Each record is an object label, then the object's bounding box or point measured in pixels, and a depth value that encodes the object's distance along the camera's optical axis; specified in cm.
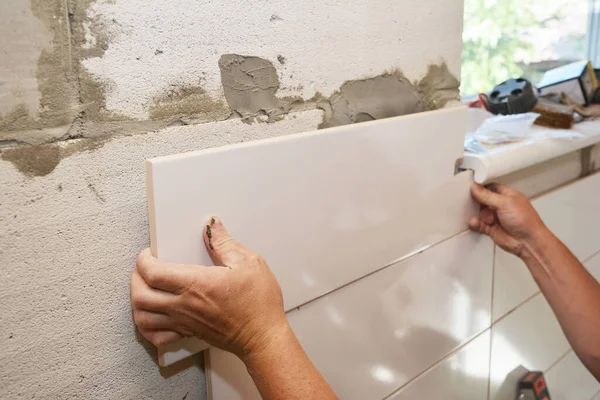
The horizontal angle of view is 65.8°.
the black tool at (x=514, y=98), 124
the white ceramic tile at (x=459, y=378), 94
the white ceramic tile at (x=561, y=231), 111
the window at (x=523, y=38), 151
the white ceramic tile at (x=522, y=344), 113
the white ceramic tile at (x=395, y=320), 74
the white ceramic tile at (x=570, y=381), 135
